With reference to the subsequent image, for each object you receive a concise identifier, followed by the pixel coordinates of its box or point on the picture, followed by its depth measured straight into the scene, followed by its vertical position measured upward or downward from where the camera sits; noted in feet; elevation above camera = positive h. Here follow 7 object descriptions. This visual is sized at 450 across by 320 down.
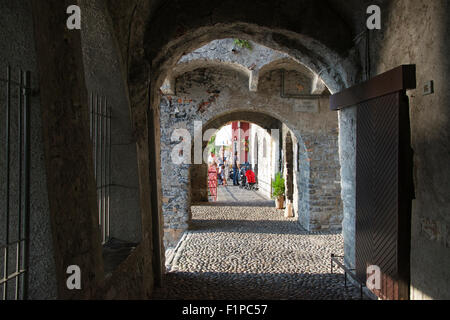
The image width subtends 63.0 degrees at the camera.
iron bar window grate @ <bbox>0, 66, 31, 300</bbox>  5.98 -0.09
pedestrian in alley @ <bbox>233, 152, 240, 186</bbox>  68.44 -1.73
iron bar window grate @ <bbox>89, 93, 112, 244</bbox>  10.90 +0.51
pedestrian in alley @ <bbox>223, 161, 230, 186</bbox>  86.79 -0.98
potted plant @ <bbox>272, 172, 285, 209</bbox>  36.37 -2.37
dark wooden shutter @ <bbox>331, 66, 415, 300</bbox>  9.93 -0.43
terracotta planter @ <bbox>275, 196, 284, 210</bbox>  37.60 -3.67
